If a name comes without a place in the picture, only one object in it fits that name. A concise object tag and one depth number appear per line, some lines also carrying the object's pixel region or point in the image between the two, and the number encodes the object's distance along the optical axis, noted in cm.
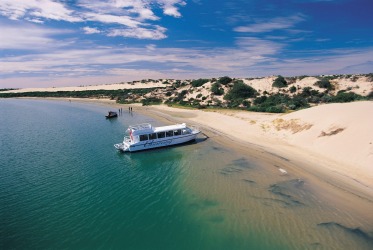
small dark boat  6859
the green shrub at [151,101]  10059
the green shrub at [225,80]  10043
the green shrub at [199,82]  11002
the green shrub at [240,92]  8262
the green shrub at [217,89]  9219
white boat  3766
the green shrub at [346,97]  6237
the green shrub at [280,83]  8971
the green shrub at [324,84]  8262
